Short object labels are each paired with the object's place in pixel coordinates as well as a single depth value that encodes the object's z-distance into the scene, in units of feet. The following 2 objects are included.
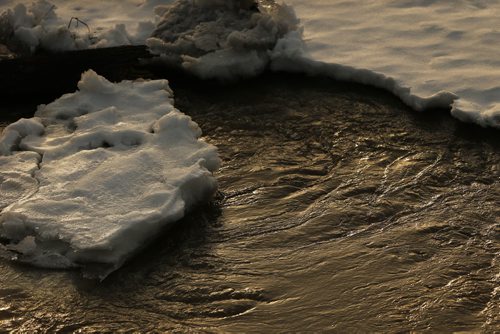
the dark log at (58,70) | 41.37
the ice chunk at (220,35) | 41.57
